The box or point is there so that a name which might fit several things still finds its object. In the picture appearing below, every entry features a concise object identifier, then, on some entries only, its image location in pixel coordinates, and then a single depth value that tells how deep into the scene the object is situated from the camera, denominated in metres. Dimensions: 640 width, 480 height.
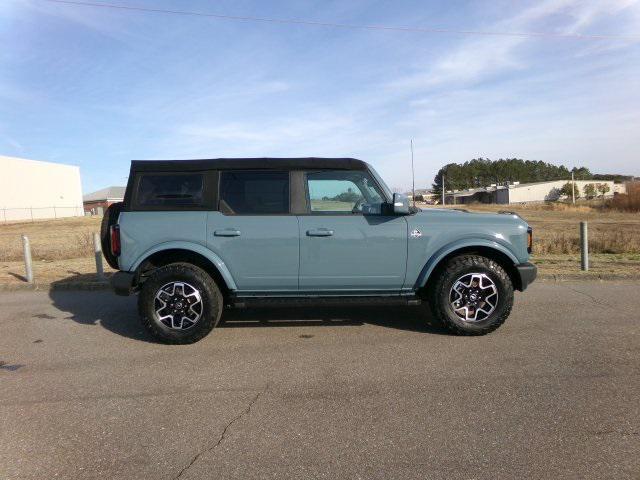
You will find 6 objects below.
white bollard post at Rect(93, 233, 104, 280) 8.49
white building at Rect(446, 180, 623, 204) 109.50
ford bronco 5.00
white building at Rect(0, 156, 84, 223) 60.06
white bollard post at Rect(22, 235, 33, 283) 8.91
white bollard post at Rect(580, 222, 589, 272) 8.72
